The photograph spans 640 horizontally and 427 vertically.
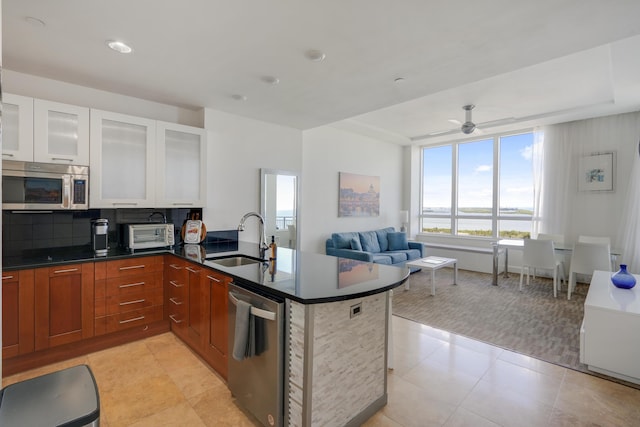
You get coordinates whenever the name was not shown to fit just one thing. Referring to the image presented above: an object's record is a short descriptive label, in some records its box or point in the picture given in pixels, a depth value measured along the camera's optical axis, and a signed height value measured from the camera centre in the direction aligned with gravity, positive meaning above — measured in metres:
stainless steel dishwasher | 1.76 -0.96
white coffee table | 4.71 -0.86
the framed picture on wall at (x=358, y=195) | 5.95 +0.34
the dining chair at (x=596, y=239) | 4.91 -0.44
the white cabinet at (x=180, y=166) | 3.38 +0.51
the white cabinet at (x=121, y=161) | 2.98 +0.50
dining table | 5.02 -0.58
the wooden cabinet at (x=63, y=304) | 2.51 -0.83
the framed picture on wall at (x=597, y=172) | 5.12 +0.73
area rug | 3.06 -1.31
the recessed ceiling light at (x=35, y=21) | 2.02 +1.28
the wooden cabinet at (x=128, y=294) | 2.82 -0.83
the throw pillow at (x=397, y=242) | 6.39 -0.64
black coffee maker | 3.04 -0.27
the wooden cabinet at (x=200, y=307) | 2.36 -0.87
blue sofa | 5.25 -0.68
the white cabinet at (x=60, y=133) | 2.67 +0.70
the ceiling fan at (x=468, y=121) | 4.62 +1.50
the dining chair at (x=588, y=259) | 4.29 -0.66
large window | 6.21 +0.57
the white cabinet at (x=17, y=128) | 2.53 +0.69
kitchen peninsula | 1.66 -0.74
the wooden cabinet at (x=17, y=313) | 2.36 -0.83
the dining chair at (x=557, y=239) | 5.18 -0.47
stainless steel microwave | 2.57 +0.20
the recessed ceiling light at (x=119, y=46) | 2.30 +1.27
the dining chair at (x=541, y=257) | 4.73 -0.71
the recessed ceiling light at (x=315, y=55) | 2.38 +1.26
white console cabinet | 2.41 -1.02
